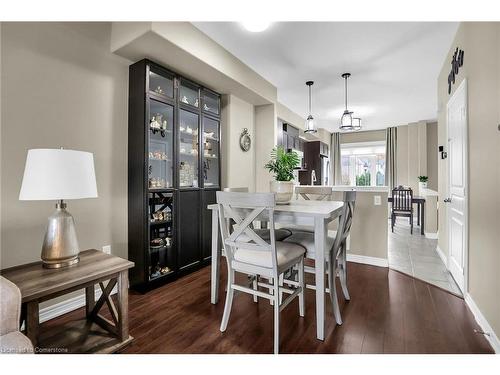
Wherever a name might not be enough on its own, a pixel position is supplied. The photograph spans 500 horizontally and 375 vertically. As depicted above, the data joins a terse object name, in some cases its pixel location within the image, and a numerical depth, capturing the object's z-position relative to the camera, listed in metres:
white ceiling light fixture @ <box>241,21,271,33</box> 2.12
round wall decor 3.84
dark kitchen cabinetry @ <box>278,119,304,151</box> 4.73
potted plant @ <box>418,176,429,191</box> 5.70
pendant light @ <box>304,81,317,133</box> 3.87
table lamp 1.40
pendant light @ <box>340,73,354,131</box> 3.63
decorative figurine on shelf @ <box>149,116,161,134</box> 2.53
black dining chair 5.23
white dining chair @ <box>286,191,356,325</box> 1.86
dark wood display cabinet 2.42
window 7.44
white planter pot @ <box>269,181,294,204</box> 2.18
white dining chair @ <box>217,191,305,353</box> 1.54
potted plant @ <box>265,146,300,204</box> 2.15
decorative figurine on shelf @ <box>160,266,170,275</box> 2.62
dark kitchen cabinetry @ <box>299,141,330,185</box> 6.41
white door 2.27
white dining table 1.65
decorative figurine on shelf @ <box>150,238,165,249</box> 2.55
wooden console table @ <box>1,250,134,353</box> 1.25
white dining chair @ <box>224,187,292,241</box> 2.25
